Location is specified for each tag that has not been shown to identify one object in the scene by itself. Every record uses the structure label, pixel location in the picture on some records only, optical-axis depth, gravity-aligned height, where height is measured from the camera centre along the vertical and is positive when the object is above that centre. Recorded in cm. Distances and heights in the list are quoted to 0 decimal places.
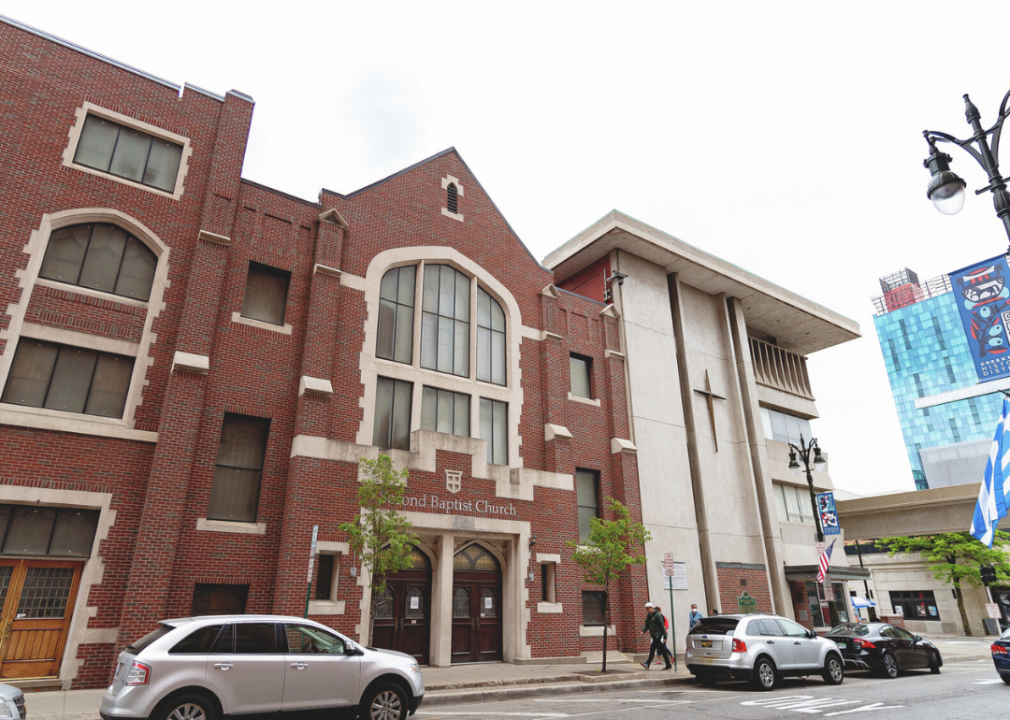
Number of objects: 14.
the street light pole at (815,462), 2261 +491
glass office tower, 10488 +3730
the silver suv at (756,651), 1420 -121
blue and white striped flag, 1175 +199
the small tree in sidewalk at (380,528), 1421 +161
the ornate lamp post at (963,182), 813 +546
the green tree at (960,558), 4322 +265
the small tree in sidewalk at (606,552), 1730 +127
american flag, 2147 +108
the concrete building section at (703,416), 2525 +790
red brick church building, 1343 +521
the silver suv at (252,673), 792 -95
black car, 1756 -143
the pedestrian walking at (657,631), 1750 -87
